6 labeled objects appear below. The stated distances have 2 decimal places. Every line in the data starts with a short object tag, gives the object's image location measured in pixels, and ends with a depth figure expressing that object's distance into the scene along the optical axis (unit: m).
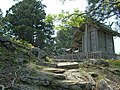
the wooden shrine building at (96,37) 12.37
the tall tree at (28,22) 16.80
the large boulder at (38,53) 5.79
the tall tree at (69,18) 7.01
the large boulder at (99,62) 6.05
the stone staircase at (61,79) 3.57
